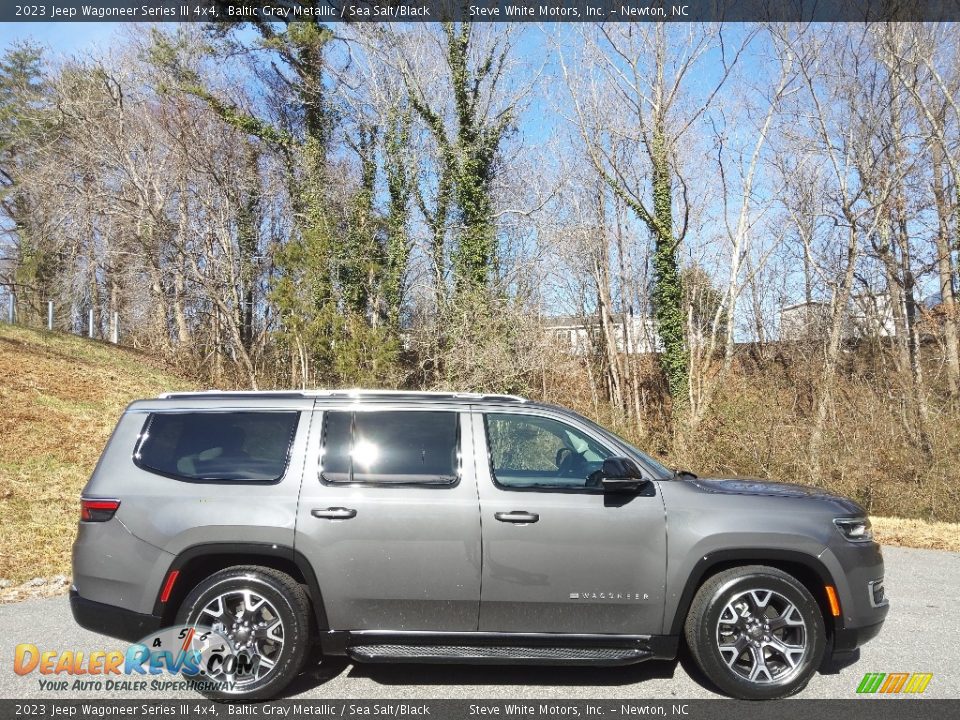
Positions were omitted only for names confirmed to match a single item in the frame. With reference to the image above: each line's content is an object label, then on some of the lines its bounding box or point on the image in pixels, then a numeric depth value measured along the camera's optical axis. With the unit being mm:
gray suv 4523
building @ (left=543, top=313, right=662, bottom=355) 23703
